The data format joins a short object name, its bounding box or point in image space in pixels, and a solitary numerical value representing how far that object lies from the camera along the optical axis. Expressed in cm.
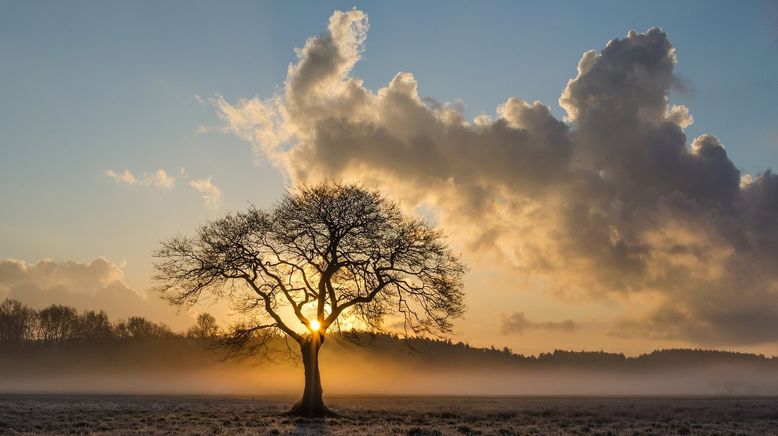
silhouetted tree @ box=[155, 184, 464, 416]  3781
